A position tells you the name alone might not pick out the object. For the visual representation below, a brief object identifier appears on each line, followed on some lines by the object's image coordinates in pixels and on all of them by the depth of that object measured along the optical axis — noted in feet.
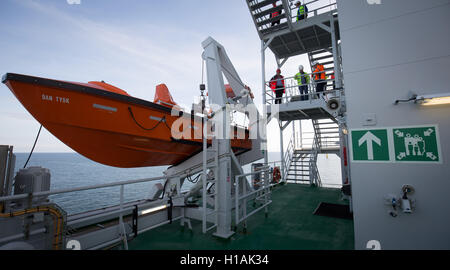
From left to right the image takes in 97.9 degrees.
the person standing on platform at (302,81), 23.76
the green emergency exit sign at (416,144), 6.70
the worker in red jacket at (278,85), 24.27
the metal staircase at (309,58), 22.36
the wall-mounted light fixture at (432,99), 6.39
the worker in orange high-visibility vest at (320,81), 21.74
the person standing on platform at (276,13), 22.71
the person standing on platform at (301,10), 23.58
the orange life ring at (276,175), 24.56
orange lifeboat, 9.92
